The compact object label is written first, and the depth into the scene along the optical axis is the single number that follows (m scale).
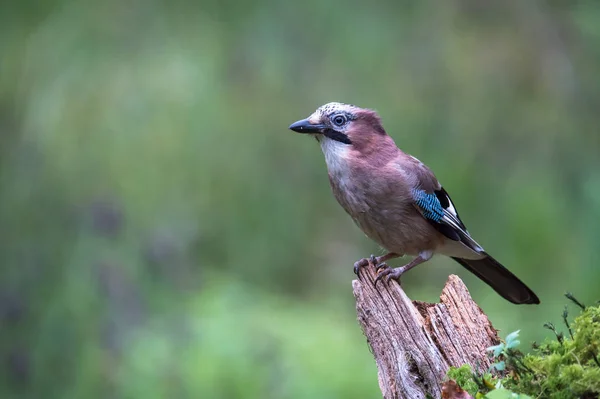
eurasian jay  9.03
